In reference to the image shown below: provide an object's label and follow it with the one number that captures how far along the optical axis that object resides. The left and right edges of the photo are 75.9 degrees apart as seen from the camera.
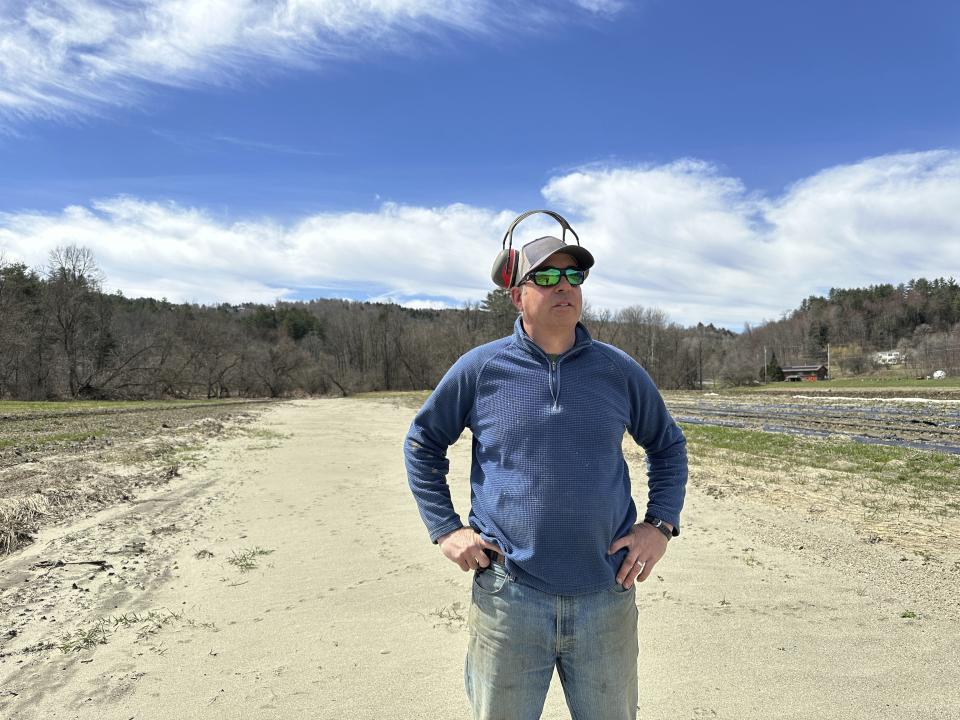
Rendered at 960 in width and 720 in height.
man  2.07
